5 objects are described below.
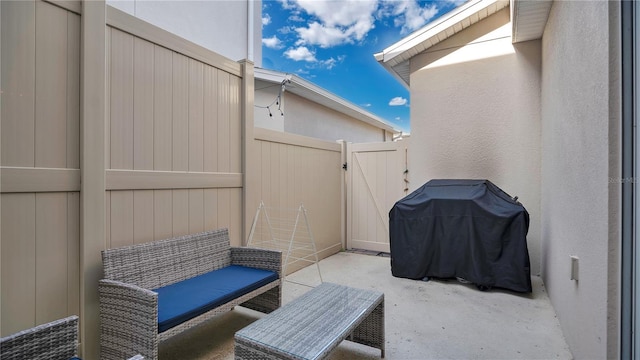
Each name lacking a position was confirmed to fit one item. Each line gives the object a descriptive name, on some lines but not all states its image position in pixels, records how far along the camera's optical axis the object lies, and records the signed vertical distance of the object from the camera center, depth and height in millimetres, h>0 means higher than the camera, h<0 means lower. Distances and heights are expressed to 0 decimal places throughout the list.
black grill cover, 3559 -678
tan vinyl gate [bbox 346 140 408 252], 5395 -154
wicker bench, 1924 -844
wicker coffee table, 1649 -879
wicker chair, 1450 -800
